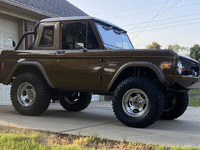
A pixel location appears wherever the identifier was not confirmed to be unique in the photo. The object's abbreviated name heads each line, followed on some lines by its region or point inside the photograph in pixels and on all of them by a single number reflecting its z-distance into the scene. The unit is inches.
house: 362.5
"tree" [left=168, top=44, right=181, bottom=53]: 2687.0
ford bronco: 193.5
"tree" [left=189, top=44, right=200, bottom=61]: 2159.2
